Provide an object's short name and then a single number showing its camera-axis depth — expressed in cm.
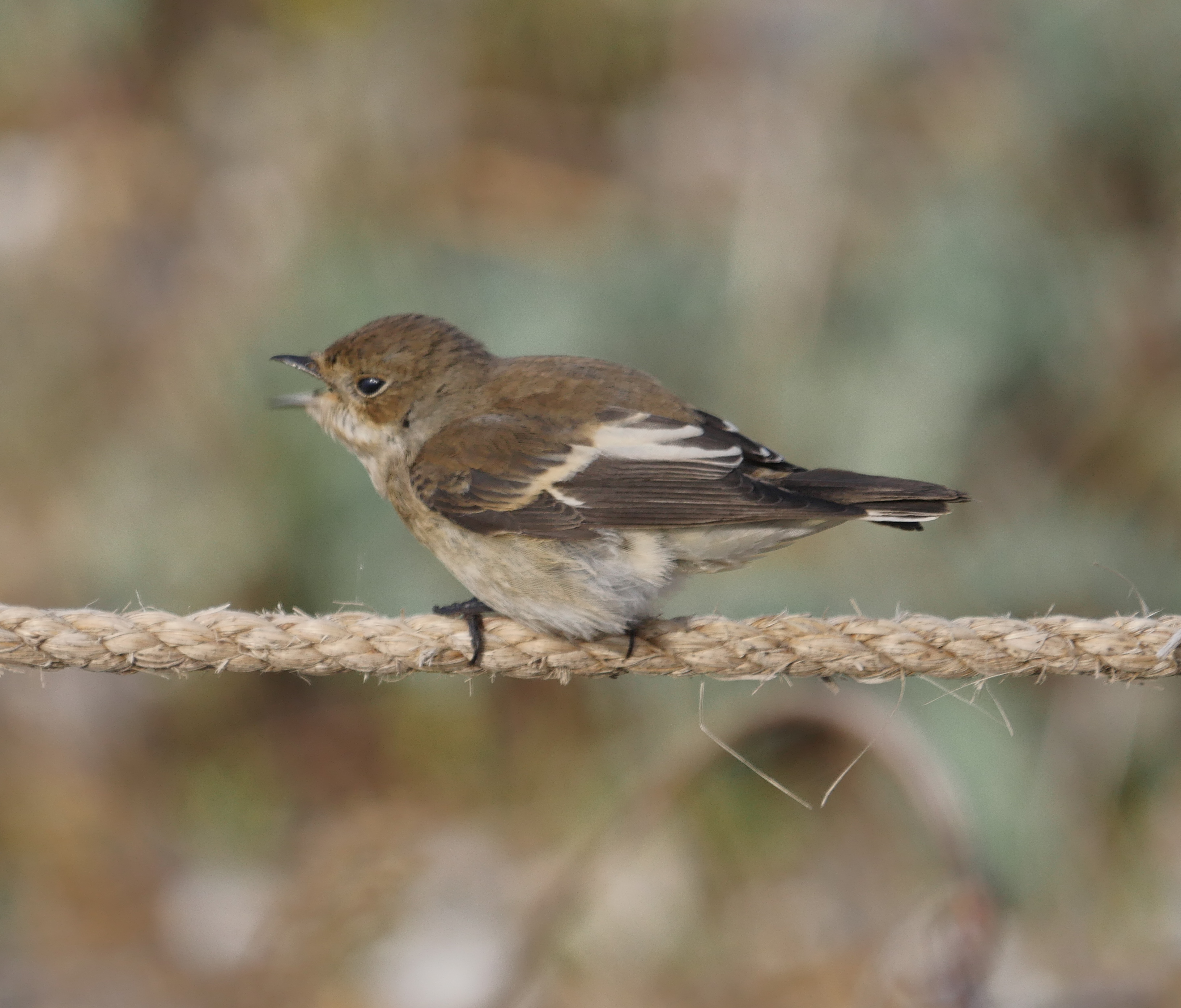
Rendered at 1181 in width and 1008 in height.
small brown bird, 675
